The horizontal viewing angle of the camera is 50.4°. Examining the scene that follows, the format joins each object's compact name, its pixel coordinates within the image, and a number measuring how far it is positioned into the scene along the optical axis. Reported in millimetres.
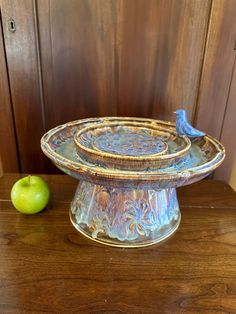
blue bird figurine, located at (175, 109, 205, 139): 605
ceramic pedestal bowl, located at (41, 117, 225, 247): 428
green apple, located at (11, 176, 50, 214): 564
